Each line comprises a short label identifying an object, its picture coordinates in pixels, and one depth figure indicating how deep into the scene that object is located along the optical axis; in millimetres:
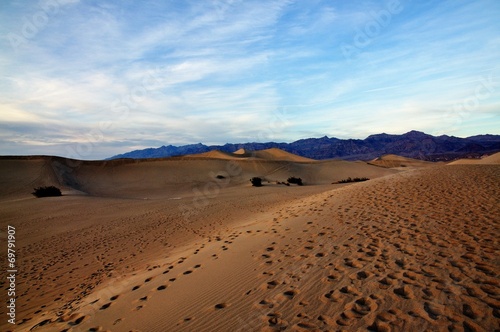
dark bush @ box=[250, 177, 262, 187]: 29888
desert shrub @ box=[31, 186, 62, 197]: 22491
